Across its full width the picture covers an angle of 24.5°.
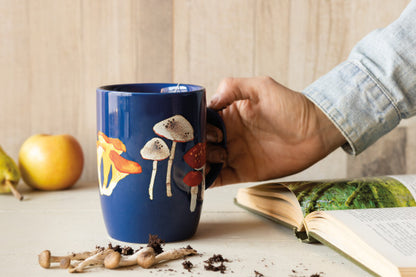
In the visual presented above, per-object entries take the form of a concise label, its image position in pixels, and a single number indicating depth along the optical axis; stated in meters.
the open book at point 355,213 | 0.75
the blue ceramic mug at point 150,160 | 0.80
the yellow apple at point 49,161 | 0.99
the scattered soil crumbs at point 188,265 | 0.78
